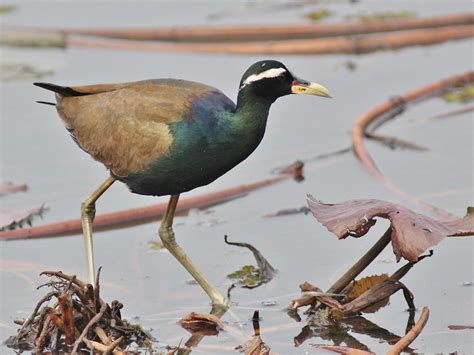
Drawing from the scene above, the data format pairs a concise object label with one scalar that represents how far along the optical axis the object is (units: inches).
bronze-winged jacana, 451.8
